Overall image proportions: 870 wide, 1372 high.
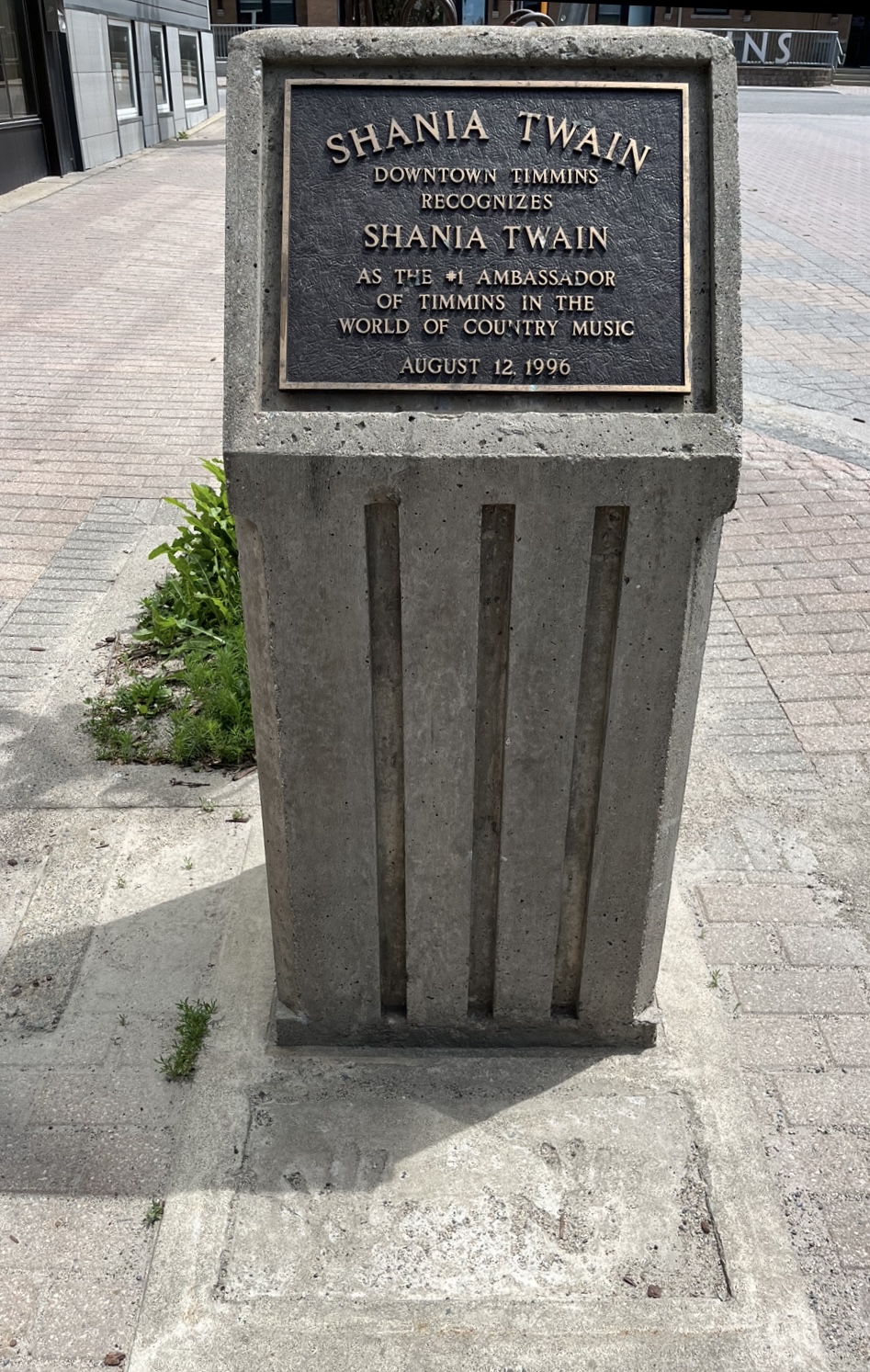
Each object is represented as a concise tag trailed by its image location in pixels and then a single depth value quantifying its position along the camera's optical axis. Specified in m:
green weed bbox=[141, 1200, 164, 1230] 2.55
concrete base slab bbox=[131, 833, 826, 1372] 2.32
